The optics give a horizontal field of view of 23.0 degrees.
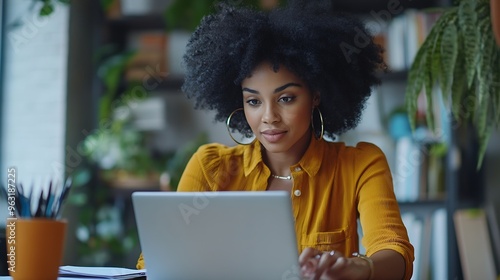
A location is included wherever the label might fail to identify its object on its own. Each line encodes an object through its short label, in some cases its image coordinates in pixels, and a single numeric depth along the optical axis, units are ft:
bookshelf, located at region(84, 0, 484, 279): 17.00
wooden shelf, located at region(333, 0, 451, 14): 18.45
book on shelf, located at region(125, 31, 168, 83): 19.13
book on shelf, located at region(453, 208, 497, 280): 16.49
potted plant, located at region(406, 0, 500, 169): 10.18
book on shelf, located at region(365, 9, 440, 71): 17.77
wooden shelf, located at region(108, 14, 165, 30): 19.46
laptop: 6.46
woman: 9.16
